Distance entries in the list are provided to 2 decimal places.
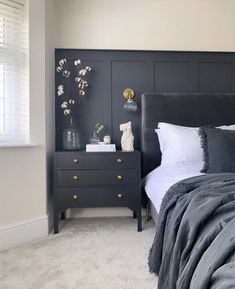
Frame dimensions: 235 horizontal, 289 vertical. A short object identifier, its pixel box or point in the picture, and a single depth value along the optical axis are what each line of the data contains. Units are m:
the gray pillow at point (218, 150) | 2.17
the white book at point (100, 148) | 2.78
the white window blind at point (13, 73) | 2.42
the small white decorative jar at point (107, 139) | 2.99
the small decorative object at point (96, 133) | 3.07
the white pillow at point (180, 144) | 2.60
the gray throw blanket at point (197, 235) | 0.89
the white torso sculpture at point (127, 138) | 2.90
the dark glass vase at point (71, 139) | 2.97
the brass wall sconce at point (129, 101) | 3.11
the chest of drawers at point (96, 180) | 2.67
